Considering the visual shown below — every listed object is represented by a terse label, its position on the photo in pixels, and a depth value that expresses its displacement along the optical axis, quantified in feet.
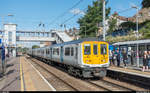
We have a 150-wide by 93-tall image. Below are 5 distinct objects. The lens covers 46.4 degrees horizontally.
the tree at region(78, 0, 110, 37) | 134.82
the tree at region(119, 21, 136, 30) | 123.11
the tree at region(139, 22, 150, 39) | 84.71
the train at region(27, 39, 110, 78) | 38.34
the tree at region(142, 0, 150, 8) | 104.16
